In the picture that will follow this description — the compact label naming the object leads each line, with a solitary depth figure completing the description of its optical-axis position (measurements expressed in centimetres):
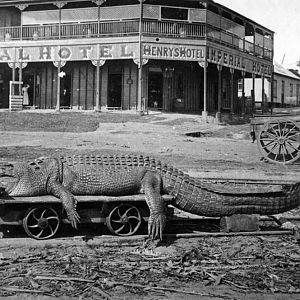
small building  4369
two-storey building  2595
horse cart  1534
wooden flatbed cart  625
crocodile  645
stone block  698
